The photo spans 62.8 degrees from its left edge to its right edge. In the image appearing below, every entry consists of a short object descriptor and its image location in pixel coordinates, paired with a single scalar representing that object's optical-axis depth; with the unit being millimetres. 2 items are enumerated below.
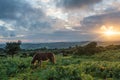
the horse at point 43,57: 14263
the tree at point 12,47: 25420
